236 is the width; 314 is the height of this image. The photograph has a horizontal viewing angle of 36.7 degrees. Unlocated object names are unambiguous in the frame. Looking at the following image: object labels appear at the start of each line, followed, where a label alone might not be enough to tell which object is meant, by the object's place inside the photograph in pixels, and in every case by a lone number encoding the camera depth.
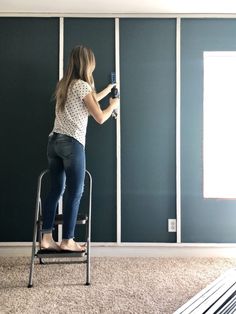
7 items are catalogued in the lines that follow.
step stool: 2.37
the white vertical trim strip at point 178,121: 3.08
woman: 2.42
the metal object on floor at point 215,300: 1.93
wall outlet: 3.08
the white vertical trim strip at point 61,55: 3.08
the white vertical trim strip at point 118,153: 3.08
